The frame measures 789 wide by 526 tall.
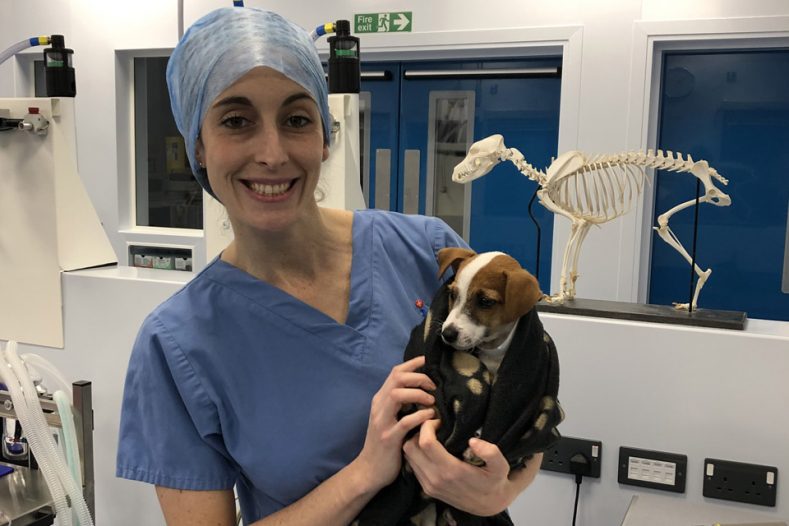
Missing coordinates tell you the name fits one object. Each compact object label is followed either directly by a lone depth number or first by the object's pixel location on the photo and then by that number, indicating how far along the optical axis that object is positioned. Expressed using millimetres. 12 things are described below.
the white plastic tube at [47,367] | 1724
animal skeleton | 1803
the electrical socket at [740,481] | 1470
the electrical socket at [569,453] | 1594
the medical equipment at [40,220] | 1972
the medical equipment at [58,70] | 1953
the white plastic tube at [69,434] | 1618
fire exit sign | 3324
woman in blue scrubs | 865
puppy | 844
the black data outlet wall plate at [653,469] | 1534
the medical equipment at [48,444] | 1560
